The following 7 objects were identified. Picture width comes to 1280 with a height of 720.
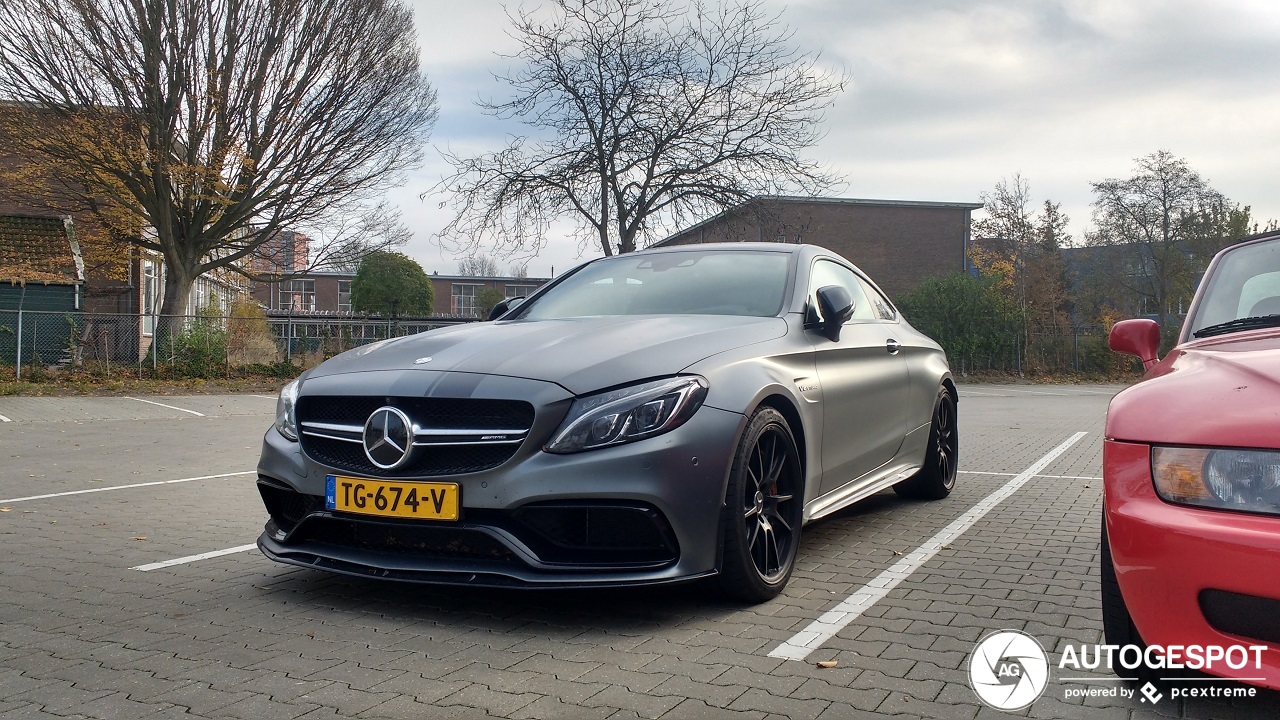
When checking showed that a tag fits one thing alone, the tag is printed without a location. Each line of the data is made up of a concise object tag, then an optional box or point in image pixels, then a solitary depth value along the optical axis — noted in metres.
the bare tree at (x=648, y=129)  24.55
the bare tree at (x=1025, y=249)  47.09
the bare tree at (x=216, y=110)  21.55
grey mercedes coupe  3.47
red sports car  2.33
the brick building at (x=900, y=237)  51.69
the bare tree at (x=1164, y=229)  44.81
